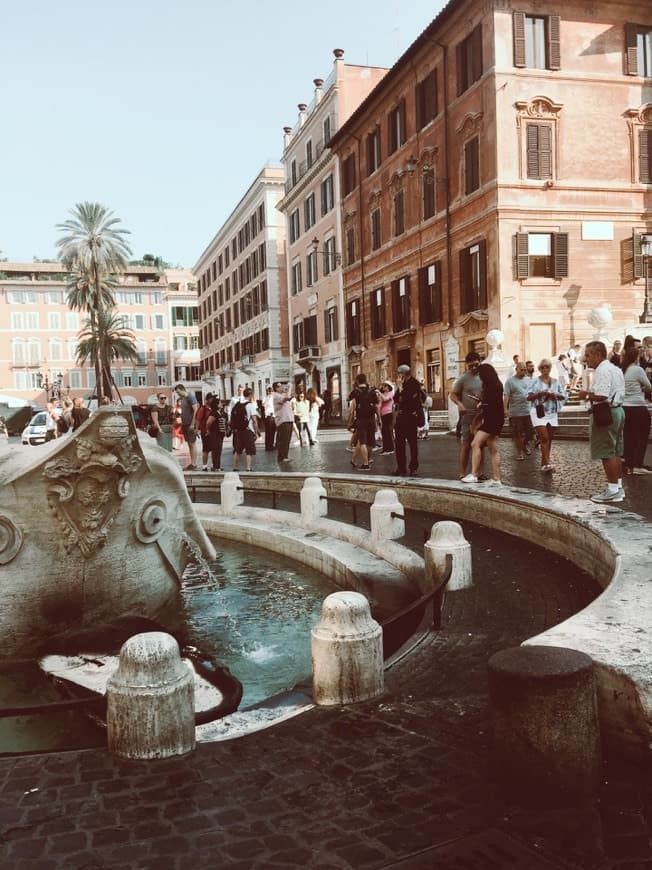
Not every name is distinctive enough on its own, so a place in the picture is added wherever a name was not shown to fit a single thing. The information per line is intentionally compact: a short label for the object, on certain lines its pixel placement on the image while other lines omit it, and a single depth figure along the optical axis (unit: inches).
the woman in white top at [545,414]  421.4
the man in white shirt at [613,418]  293.4
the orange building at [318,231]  1488.7
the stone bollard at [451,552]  228.4
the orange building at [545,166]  951.0
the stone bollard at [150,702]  127.3
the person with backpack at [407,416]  441.1
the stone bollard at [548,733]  109.6
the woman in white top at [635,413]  375.2
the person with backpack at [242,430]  574.2
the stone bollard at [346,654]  146.2
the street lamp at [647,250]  971.3
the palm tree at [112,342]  2488.9
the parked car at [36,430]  1213.2
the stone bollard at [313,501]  362.9
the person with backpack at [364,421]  518.3
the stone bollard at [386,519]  301.6
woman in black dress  352.8
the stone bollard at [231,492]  424.8
